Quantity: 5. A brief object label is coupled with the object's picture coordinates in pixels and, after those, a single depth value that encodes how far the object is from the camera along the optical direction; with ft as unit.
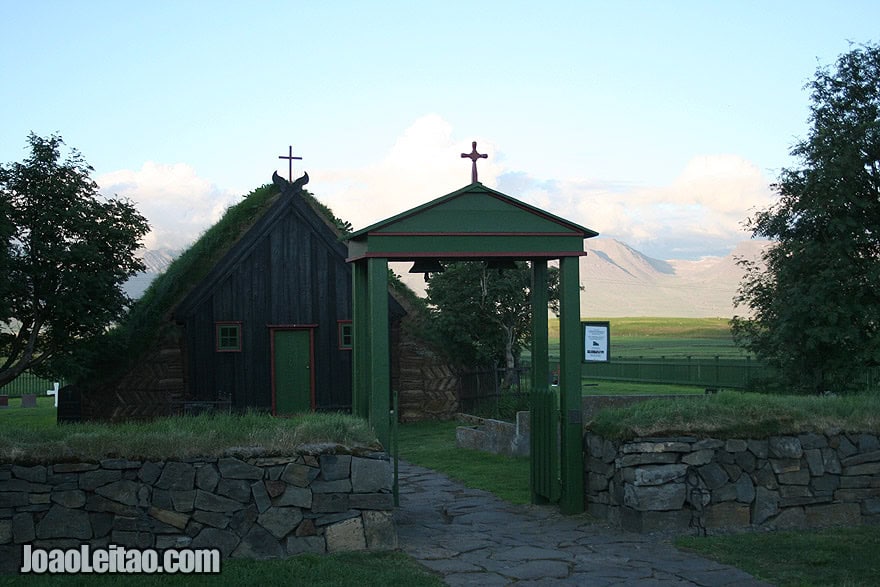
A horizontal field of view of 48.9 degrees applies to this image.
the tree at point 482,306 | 81.46
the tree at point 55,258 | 69.72
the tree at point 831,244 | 66.28
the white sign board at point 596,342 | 38.34
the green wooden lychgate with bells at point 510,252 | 36.88
